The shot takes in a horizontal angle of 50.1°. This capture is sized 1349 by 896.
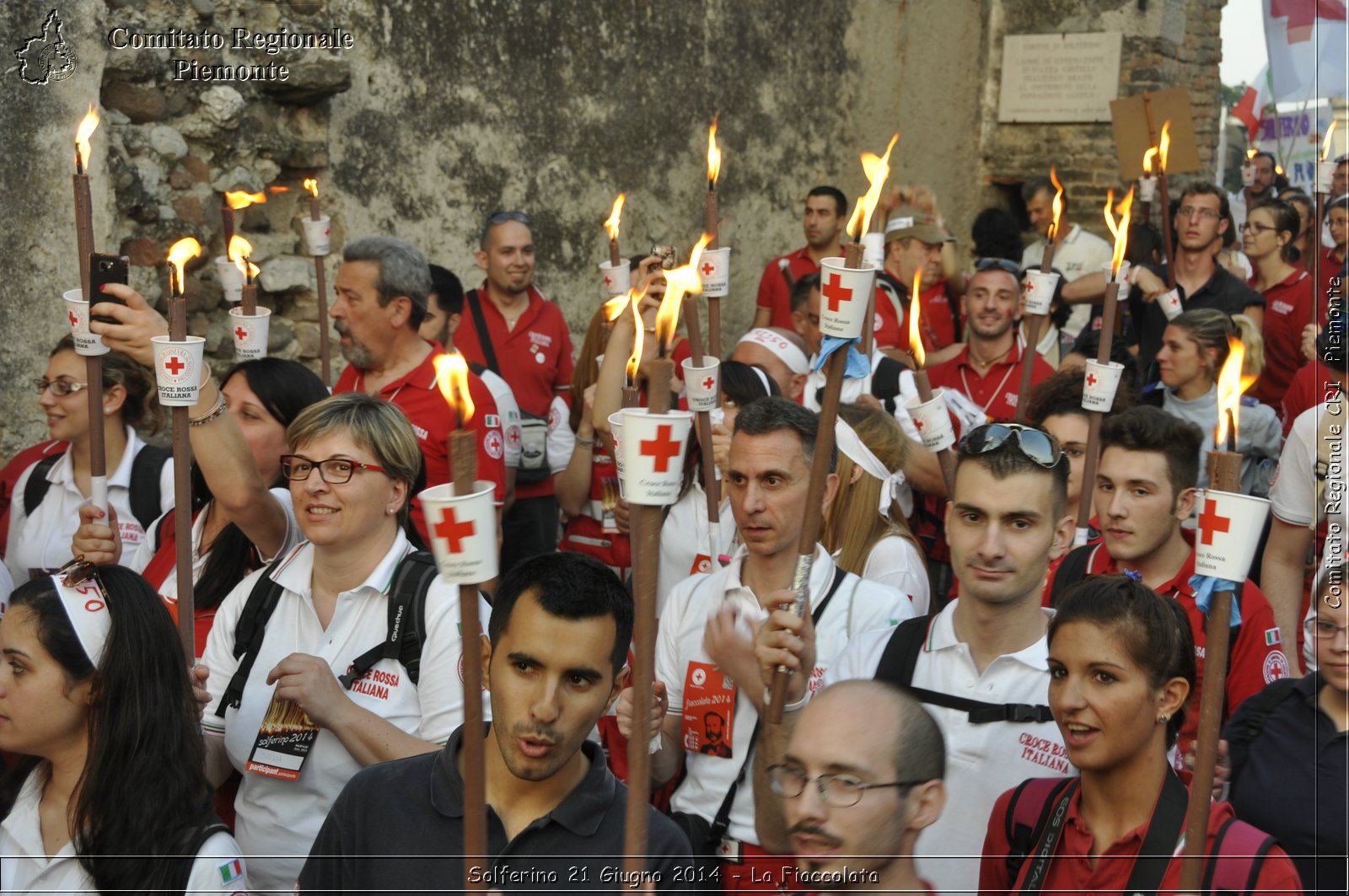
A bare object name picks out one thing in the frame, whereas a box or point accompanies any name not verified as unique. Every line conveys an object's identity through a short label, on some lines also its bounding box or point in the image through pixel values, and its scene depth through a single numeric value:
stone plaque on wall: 13.32
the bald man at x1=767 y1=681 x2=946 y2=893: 2.34
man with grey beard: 5.43
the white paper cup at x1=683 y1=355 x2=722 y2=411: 3.72
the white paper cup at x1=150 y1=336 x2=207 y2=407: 3.12
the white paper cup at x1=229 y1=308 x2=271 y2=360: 4.50
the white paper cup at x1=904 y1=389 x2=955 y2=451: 4.31
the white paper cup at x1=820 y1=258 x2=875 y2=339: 2.45
